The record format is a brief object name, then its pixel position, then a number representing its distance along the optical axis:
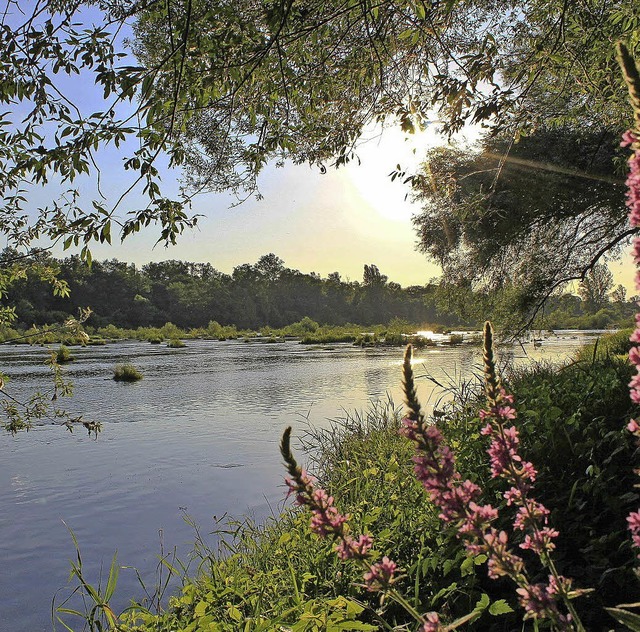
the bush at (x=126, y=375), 19.08
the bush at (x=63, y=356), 25.37
